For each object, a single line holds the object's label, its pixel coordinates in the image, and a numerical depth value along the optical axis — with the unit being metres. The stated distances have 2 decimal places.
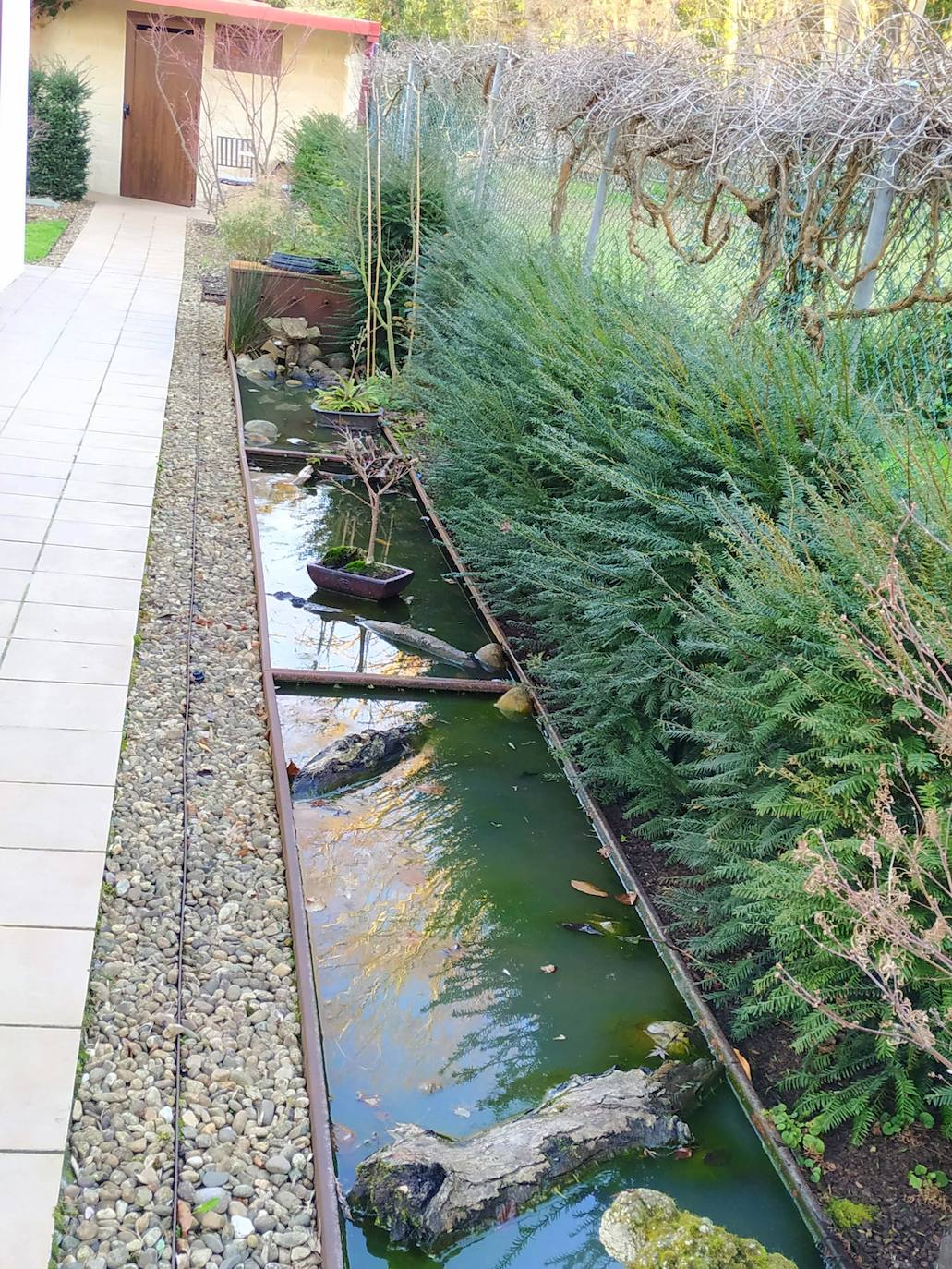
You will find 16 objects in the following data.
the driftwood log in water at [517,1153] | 2.27
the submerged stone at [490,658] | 5.01
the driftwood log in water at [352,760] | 3.81
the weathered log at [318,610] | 5.29
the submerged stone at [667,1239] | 2.11
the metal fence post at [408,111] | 10.76
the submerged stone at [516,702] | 4.62
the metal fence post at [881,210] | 4.59
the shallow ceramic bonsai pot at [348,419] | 8.20
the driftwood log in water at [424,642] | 5.03
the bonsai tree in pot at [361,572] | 5.42
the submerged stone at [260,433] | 7.65
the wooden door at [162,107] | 18.30
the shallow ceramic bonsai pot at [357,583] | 5.41
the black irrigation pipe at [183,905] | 2.25
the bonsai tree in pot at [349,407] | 8.23
